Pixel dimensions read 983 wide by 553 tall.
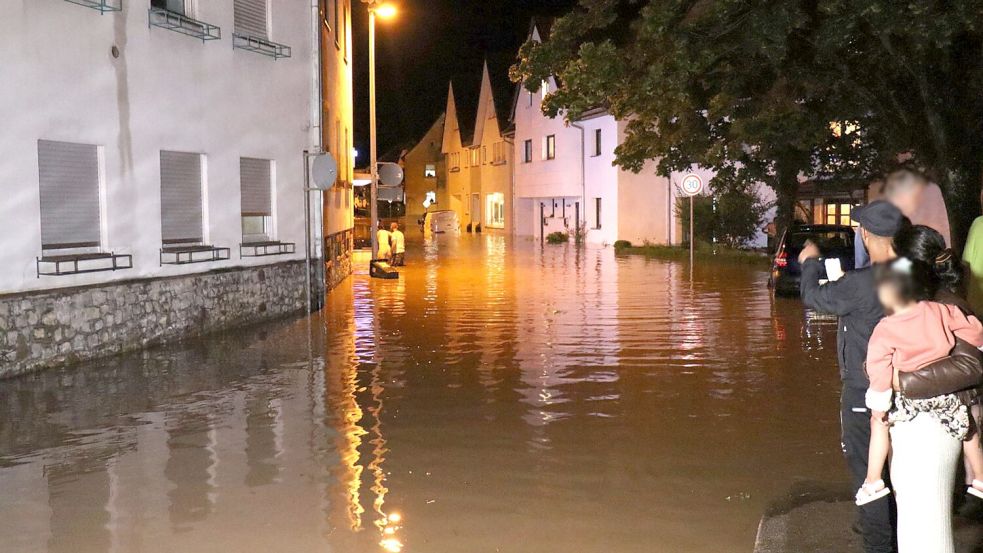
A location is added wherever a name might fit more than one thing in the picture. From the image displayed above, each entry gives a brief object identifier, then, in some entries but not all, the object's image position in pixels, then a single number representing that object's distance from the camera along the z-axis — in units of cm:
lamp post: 2645
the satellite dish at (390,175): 2623
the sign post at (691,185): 2483
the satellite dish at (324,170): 1586
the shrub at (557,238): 4869
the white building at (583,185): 4266
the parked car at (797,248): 1920
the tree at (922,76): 1167
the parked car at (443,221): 6456
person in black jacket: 516
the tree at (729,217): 3419
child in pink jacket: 471
